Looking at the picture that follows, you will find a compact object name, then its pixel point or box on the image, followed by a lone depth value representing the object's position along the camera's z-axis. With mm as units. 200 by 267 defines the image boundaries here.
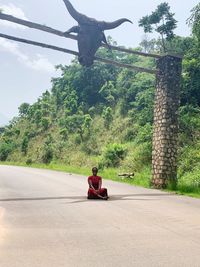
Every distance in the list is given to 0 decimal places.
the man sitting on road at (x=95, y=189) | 11922
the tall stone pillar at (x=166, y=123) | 16141
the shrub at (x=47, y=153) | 47938
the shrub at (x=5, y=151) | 59500
